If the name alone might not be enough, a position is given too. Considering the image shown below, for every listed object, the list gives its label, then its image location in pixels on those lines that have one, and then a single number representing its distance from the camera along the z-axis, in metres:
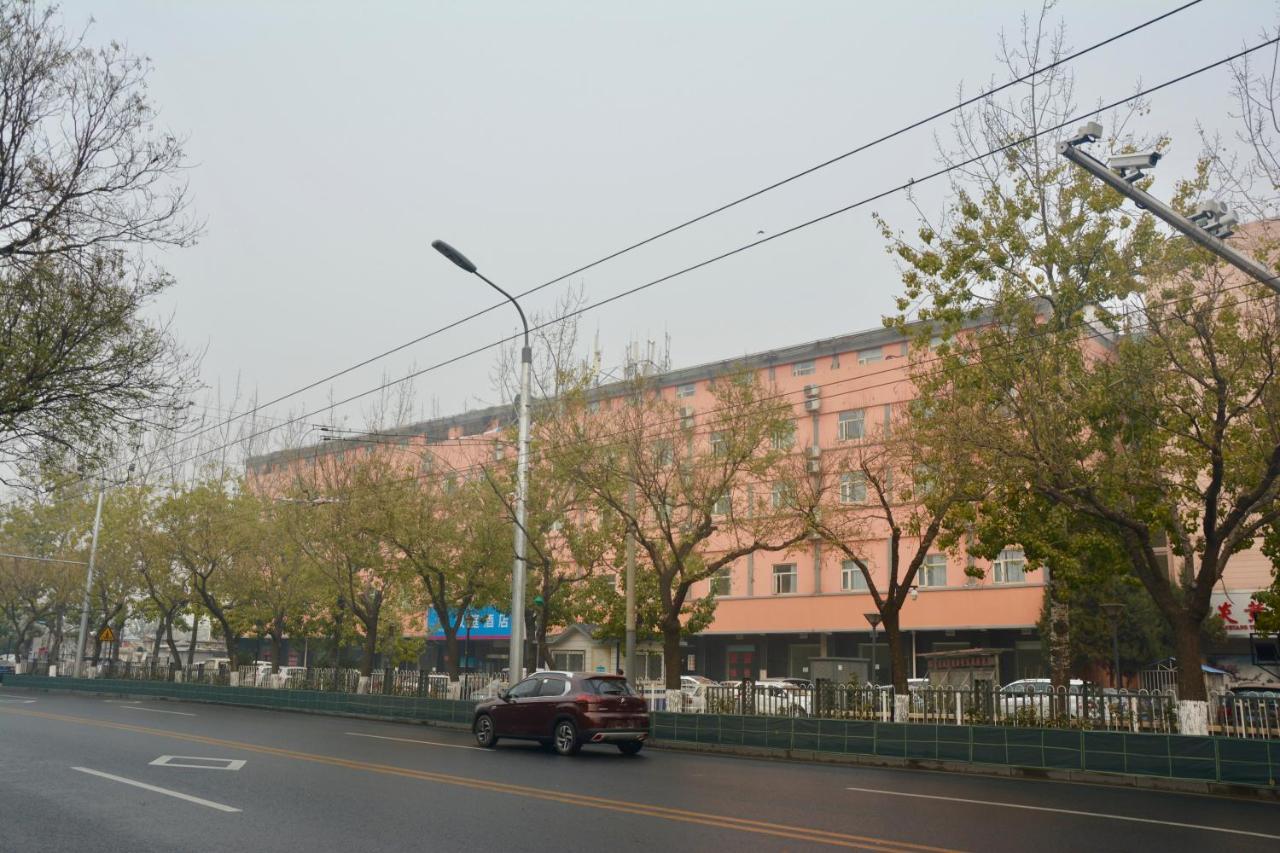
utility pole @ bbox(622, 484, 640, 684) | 25.26
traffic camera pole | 12.15
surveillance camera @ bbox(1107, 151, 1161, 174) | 12.42
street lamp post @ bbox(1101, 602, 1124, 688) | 29.34
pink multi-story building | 44.94
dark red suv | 19.33
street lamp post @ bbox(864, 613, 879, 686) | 29.75
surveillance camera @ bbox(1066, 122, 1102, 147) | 12.91
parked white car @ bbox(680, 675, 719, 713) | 24.79
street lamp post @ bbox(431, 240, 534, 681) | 23.97
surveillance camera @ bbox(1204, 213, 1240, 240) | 12.67
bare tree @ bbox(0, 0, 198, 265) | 13.99
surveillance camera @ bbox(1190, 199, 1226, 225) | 12.52
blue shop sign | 59.50
